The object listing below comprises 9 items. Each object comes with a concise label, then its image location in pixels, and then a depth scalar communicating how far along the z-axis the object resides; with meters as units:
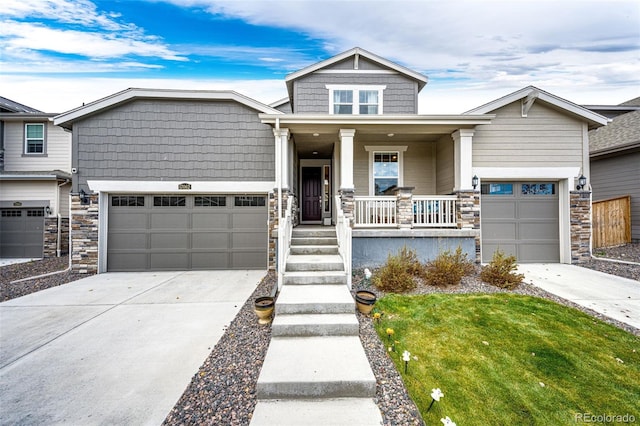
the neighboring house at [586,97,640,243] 9.16
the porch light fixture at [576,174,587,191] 6.98
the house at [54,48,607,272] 6.93
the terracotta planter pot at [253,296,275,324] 3.65
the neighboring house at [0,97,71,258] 9.25
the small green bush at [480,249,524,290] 5.20
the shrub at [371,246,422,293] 4.85
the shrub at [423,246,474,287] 5.16
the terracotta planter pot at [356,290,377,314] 3.84
